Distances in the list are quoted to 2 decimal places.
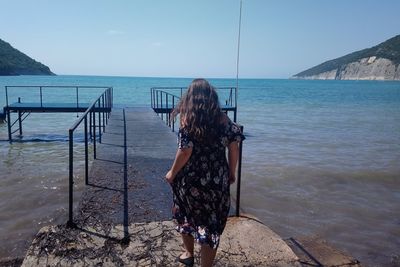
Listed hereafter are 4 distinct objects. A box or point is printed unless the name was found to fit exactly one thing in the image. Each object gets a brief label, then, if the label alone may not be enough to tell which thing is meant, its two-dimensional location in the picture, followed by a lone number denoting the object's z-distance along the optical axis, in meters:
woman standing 2.87
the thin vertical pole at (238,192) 4.50
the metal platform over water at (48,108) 15.30
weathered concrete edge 3.43
